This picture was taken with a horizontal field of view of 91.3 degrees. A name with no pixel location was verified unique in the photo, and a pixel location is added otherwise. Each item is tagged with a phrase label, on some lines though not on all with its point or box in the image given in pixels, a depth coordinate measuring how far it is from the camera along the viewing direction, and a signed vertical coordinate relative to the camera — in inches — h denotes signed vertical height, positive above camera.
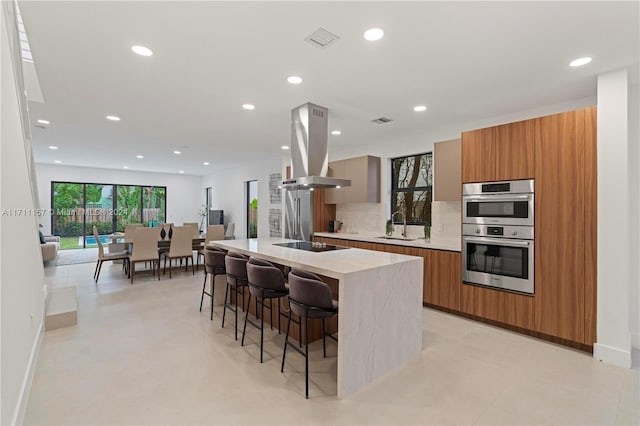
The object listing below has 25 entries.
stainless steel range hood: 149.6 +32.7
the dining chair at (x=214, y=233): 262.1 -16.4
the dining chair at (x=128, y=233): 237.6 -14.4
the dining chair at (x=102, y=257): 222.8 -30.9
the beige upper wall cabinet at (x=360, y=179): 213.6 +24.4
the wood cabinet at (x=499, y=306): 131.0 -40.7
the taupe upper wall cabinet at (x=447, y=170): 165.8 +23.8
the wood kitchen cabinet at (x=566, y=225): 115.4 -4.1
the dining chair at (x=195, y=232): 292.0 -16.8
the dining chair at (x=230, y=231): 377.7 -21.0
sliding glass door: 388.5 +8.1
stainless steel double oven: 131.1 -9.2
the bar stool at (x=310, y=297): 90.0 -24.4
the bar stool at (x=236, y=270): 125.2 -22.6
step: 134.0 -42.9
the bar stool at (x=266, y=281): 107.0 -23.2
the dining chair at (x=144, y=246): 218.1 -22.8
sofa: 275.8 -32.9
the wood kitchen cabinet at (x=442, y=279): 153.5 -32.8
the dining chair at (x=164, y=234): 252.6 -17.0
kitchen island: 89.0 -29.6
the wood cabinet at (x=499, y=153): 130.6 +27.3
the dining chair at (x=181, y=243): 237.1 -22.4
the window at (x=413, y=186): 199.8 +18.6
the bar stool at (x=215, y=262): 148.0 -22.8
